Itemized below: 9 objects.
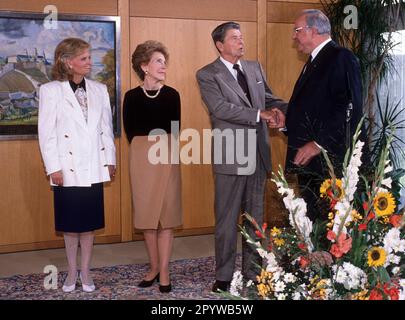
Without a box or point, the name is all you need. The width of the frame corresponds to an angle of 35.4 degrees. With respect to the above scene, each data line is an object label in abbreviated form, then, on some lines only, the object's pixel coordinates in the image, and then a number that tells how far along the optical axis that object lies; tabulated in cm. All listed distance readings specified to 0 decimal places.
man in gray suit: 432
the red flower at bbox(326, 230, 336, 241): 131
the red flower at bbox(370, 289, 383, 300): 125
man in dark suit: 360
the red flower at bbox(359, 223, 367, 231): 132
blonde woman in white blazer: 435
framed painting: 577
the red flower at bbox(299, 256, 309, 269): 136
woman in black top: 440
